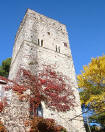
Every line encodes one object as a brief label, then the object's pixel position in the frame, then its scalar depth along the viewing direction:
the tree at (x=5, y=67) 18.11
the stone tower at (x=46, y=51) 8.97
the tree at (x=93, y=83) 11.85
